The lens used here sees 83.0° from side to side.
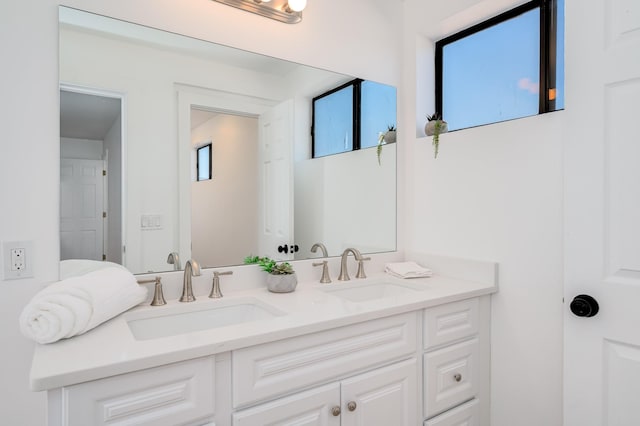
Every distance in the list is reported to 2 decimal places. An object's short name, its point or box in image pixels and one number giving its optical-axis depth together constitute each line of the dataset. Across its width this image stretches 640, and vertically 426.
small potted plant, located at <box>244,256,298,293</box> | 1.52
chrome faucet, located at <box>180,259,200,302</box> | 1.37
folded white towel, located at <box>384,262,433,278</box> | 1.86
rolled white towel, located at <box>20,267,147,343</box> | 0.92
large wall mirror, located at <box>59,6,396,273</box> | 1.27
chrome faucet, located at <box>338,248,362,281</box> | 1.80
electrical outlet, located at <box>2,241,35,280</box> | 1.14
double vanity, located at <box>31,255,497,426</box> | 0.87
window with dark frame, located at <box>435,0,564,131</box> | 1.62
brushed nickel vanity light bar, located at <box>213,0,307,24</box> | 1.56
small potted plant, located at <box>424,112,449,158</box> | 1.92
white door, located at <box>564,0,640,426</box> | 1.15
